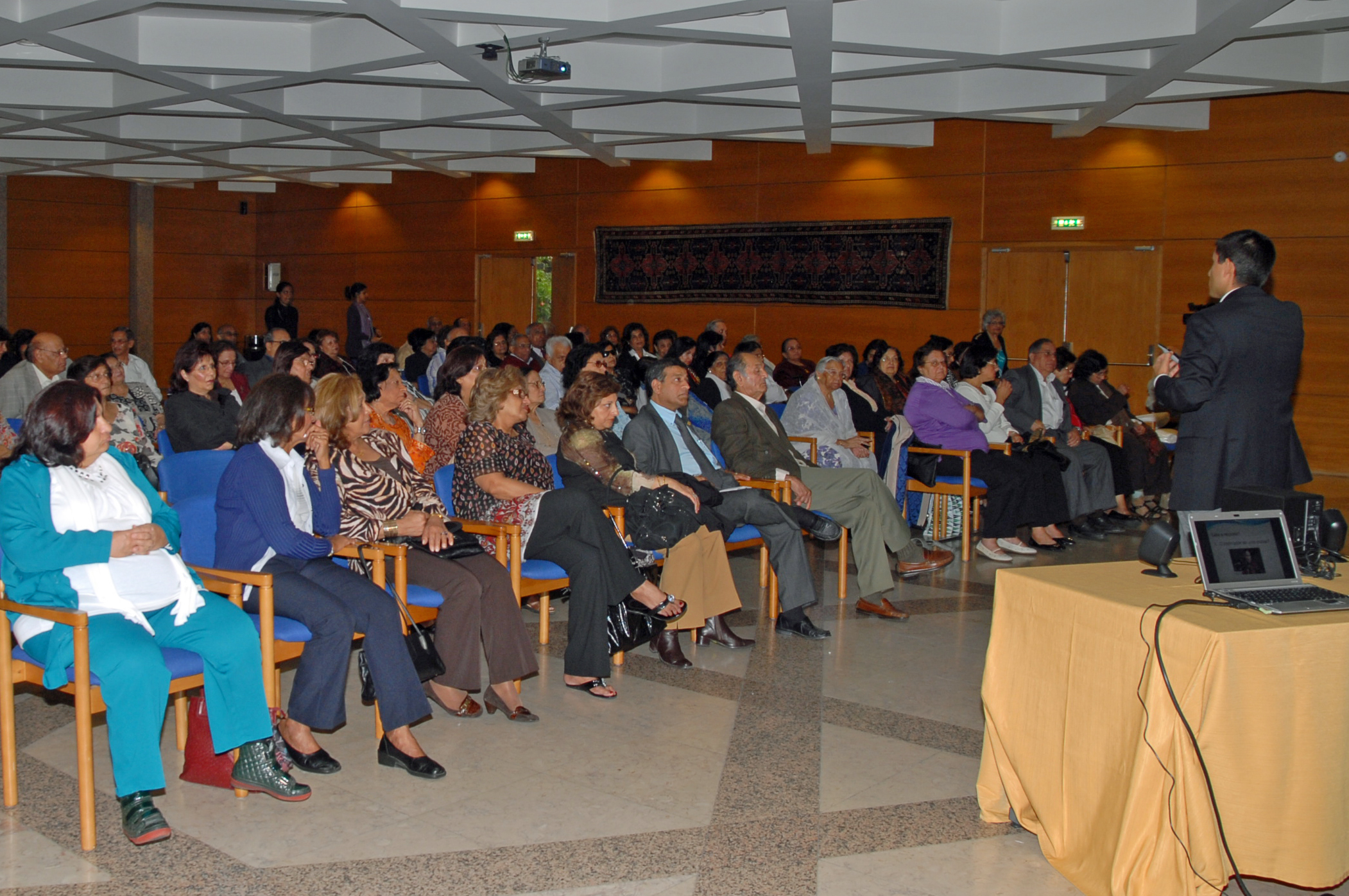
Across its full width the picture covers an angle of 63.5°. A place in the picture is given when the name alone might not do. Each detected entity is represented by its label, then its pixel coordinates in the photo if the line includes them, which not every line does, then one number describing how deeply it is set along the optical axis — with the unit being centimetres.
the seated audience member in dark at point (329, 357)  750
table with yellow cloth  232
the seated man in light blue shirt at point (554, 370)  880
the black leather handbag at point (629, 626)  412
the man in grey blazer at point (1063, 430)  709
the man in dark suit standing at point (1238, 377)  323
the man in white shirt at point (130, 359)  860
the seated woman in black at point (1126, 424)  788
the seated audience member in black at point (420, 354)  942
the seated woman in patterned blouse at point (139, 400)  637
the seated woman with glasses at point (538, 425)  538
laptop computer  255
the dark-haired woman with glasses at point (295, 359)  528
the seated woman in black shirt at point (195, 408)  522
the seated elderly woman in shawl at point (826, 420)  642
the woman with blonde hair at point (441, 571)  362
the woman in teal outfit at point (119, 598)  276
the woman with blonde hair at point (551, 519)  395
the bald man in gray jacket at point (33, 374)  639
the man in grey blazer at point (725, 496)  477
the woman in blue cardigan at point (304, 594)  320
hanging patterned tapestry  1104
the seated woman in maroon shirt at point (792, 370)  989
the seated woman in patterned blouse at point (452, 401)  458
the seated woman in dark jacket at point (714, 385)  744
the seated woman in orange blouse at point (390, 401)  457
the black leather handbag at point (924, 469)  638
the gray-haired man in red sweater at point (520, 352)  915
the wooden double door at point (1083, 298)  1006
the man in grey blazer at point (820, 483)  513
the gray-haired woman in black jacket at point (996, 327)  937
